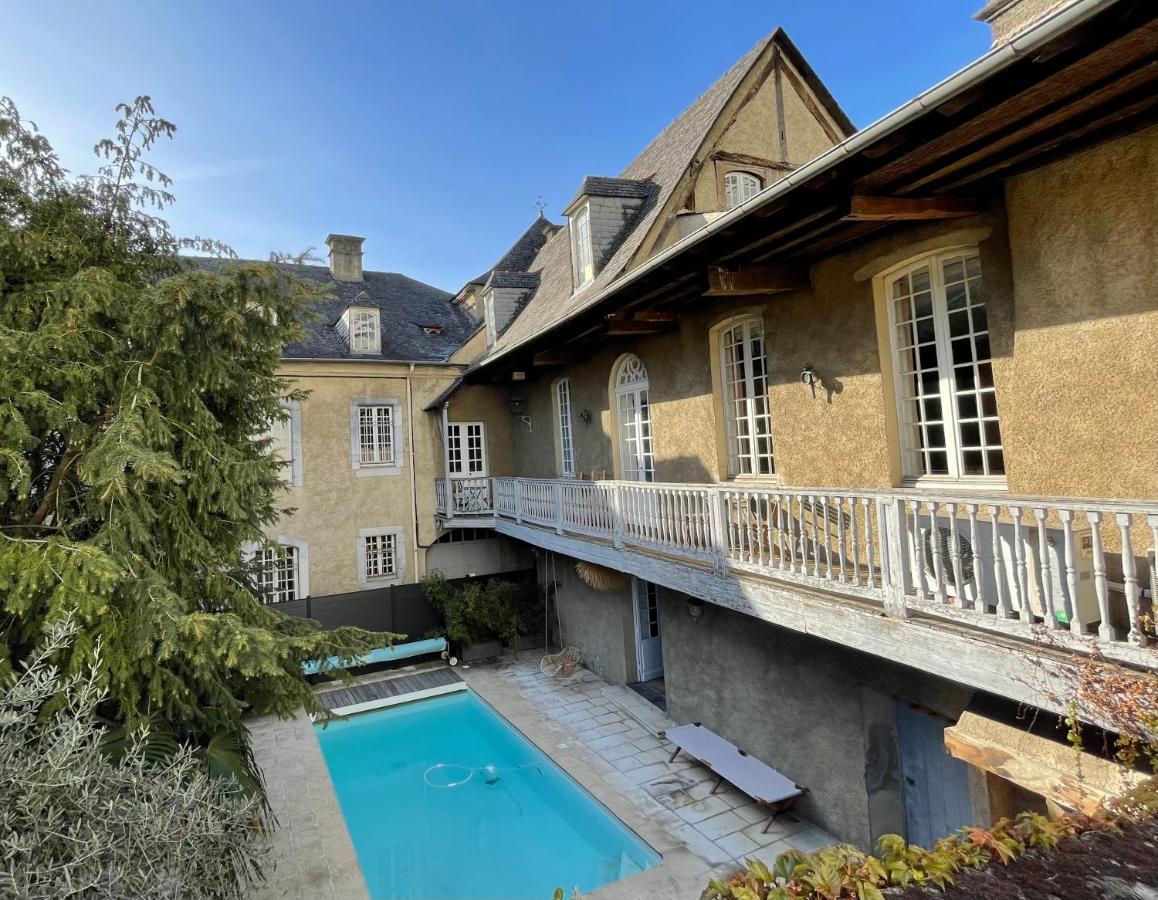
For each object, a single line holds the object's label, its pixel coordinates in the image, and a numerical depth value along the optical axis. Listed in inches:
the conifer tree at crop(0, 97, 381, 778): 202.8
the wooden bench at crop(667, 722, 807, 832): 323.3
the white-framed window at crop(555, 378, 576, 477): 588.1
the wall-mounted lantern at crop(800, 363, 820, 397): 303.1
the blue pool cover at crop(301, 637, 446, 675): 618.2
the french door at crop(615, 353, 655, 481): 476.7
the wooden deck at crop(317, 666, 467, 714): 542.3
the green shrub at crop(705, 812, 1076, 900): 100.6
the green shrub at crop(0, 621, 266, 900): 137.1
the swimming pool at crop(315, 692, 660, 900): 322.7
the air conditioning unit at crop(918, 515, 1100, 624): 157.9
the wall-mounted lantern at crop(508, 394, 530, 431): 679.9
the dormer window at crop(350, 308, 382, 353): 663.8
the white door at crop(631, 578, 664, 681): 543.2
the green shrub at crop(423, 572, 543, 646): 625.9
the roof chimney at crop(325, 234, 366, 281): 809.5
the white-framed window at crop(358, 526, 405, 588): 654.5
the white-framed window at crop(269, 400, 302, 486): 616.4
